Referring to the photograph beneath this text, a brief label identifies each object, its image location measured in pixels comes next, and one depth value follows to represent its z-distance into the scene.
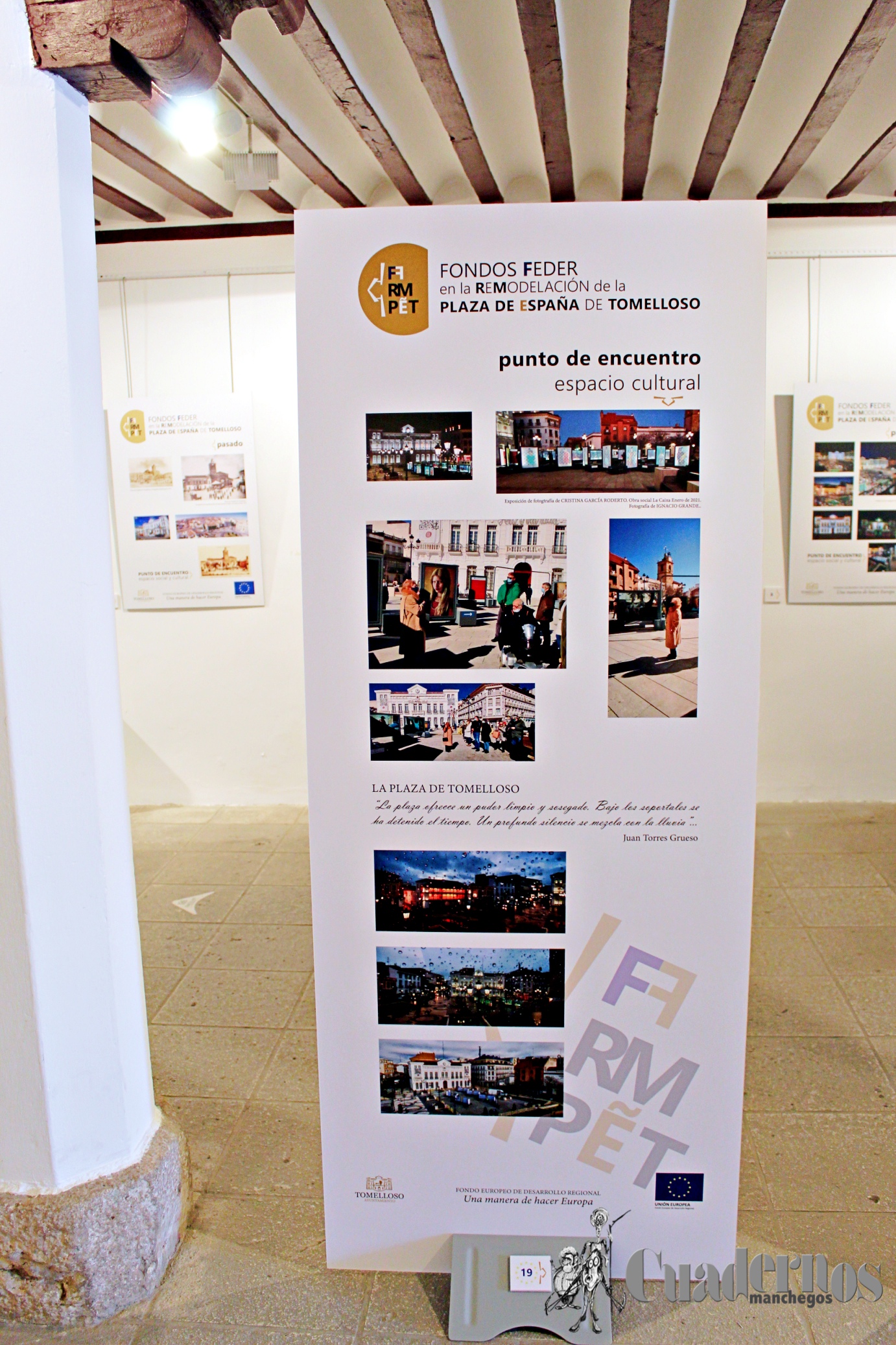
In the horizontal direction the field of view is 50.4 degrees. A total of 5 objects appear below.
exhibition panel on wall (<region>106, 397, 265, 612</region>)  5.62
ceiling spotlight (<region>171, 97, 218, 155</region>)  3.18
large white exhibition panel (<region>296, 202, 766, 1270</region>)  1.88
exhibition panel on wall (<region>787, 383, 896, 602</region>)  5.36
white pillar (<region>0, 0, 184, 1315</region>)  1.94
